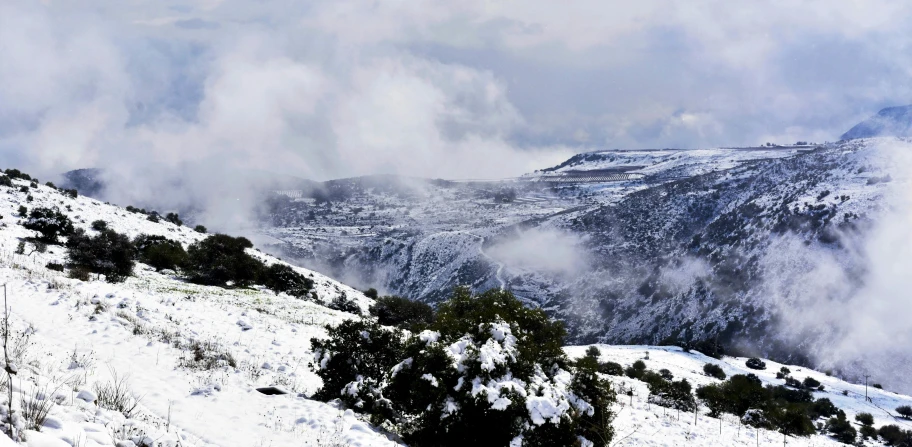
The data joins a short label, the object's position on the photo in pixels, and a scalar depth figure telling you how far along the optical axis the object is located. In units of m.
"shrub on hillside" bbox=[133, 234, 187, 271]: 42.44
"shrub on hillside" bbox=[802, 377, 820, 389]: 52.90
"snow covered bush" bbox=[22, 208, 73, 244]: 39.23
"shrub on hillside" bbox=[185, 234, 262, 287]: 40.44
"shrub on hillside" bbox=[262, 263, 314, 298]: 43.81
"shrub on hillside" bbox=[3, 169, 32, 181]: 58.88
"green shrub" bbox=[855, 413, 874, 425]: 41.83
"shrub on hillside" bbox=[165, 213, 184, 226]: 71.16
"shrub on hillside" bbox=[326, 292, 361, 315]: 42.44
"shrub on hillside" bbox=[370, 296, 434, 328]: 41.53
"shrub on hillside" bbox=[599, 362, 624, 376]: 40.18
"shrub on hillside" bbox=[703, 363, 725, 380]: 51.41
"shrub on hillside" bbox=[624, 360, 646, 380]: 41.61
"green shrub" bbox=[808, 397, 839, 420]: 42.89
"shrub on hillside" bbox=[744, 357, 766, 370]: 58.94
